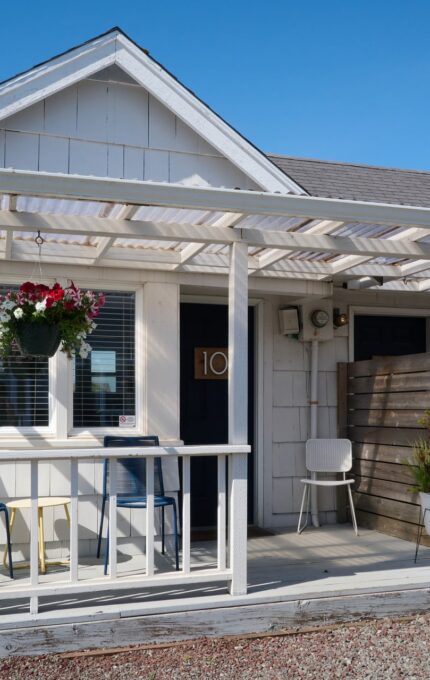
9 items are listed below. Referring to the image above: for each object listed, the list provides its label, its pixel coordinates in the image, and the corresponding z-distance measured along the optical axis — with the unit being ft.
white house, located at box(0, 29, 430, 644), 13.66
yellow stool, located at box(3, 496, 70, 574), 16.15
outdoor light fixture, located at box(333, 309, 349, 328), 21.72
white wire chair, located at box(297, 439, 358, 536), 20.72
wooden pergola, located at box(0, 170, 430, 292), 12.35
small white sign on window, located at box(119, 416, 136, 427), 18.43
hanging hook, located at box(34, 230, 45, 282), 13.74
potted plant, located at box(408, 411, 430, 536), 15.94
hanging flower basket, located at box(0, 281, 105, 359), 13.32
